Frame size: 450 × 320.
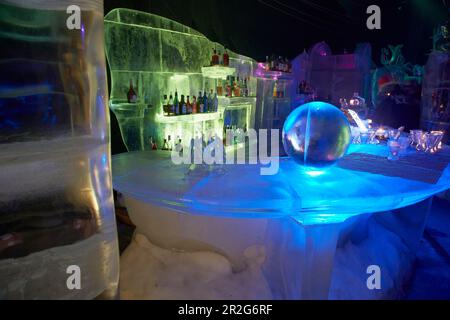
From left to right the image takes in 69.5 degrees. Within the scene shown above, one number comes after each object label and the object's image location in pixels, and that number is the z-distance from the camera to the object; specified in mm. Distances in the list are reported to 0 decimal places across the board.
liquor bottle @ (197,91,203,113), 3373
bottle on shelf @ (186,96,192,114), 3302
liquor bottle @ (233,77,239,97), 4122
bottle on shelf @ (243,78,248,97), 4383
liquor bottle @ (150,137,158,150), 3104
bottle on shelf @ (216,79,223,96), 3856
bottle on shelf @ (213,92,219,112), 3604
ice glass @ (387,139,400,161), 1893
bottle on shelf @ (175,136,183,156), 2019
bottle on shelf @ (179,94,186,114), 3219
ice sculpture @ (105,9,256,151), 2764
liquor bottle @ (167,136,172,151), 3271
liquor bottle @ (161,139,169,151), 3240
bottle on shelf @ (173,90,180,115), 3189
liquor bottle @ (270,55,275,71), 4691
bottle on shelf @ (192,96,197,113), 3345
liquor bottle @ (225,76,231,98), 3901
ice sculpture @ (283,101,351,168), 1361
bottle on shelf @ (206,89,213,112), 3566
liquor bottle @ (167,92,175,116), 3111
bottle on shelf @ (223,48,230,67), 3604
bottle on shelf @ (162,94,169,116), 3113
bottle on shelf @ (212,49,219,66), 3521
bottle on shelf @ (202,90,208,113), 3502
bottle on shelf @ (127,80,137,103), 2840
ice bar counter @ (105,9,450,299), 1265
